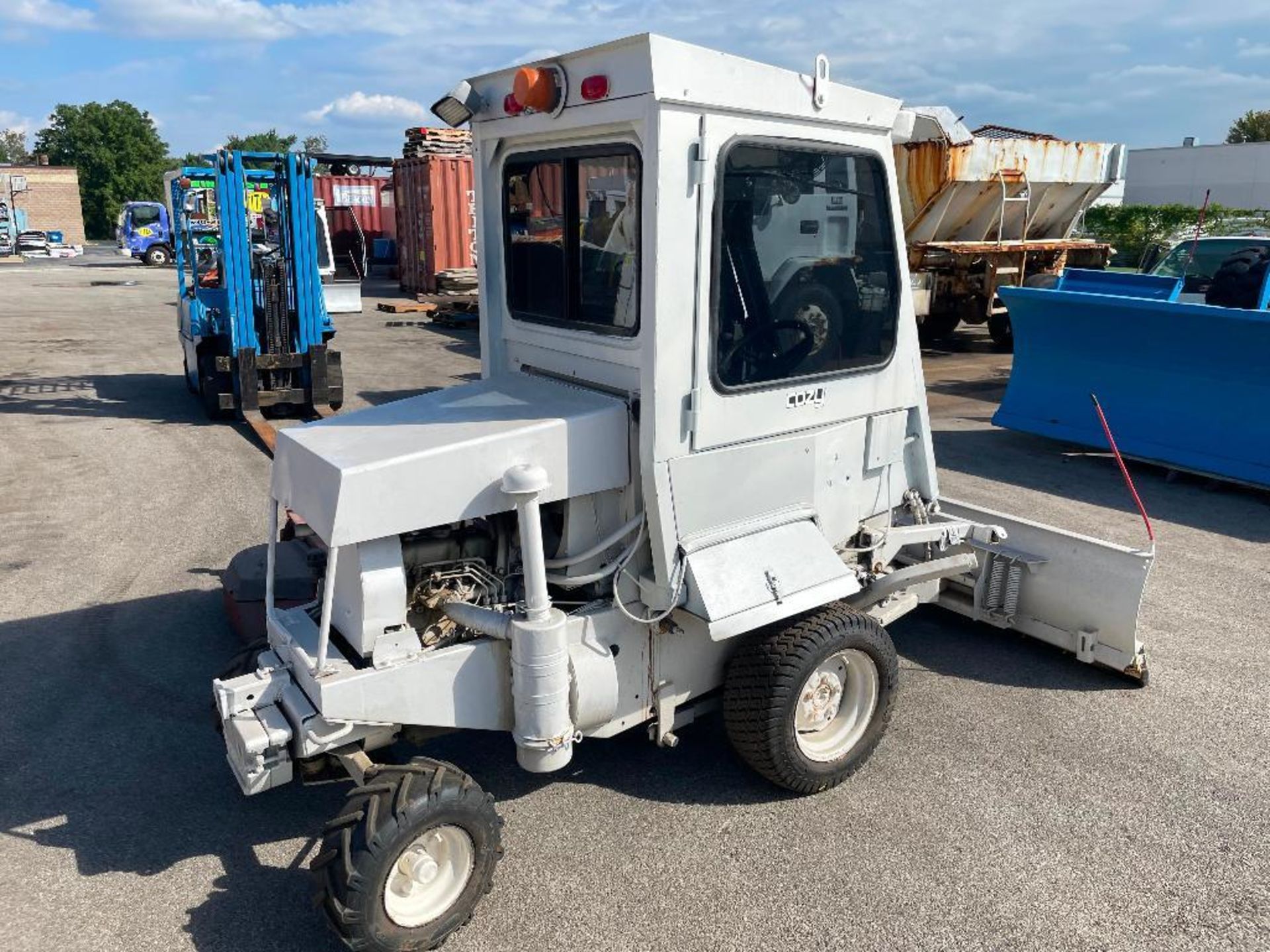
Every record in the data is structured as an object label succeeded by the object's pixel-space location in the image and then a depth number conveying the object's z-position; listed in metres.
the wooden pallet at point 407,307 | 18.88
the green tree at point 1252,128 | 62.50
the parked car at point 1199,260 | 9.98
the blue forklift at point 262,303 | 9.90
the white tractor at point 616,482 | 3.01
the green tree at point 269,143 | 90.62
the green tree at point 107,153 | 67.50
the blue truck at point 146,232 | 34.97
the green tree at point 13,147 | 106.81
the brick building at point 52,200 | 54.72
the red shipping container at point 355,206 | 29.50
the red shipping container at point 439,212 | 20.94
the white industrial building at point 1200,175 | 43.59
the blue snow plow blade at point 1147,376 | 7.43
